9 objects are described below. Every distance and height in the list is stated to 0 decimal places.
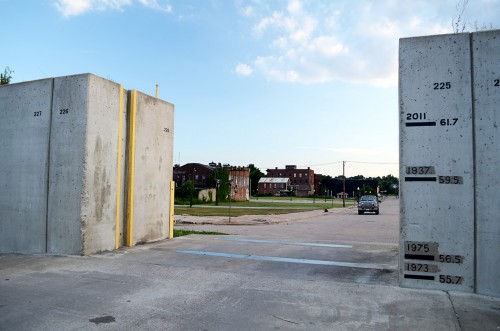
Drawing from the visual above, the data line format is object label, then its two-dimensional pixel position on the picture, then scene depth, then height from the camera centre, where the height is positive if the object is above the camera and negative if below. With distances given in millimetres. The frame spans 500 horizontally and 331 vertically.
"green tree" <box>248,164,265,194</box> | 149638 +2267
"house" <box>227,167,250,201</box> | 74875 +262
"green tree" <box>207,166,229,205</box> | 57406 +99
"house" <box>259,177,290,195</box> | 138000 -853
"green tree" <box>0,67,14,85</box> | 16762 +4571
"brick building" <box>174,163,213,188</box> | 112506 +2701
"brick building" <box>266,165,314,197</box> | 141088 +2808
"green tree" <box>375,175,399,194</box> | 178988 -1400
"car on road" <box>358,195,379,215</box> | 38500 -2276
